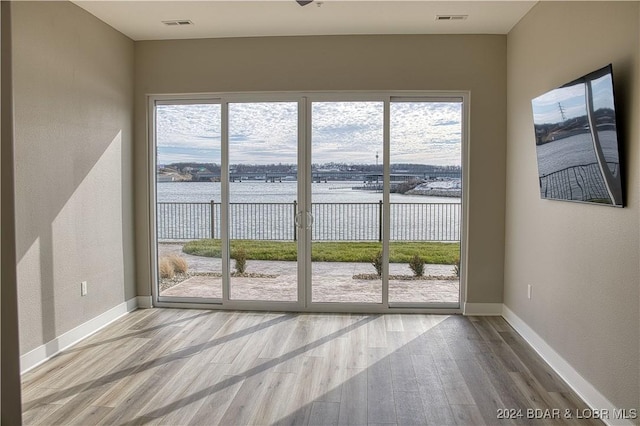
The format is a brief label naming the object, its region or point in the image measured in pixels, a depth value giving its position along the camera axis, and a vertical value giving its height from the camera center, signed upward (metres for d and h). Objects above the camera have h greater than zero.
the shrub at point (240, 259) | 4.95 -0.68
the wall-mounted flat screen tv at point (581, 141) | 2.49 +0.32
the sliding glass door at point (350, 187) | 4.76 +0.08
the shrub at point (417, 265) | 4.84 -0.74
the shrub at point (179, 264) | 5.04 -0.75
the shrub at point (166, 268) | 5.05 -0.79
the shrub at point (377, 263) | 4.82 -0.71
